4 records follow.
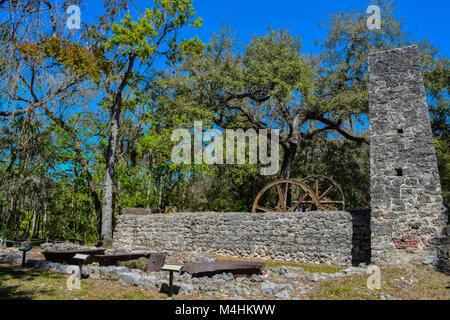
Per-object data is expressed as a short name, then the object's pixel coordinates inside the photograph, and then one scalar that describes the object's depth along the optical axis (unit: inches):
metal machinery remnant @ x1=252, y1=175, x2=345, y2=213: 454.7
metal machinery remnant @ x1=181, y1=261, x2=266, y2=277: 259.4
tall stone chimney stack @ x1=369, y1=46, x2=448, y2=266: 303.7
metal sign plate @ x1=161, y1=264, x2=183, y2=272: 201.2
